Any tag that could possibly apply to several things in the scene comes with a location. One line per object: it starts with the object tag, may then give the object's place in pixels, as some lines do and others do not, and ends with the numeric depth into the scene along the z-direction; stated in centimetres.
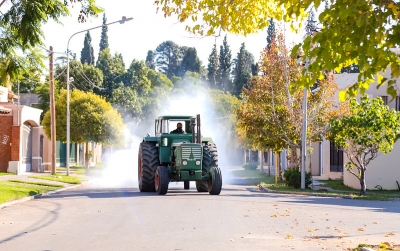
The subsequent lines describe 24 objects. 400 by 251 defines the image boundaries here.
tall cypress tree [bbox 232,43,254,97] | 11338
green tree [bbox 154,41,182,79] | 14575
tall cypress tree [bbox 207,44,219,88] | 12075
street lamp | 3510
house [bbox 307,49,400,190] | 3259
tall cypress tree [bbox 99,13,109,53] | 11144
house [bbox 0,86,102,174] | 4034
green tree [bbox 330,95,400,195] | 2769
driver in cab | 2619
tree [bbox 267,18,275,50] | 8969
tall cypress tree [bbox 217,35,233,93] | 11899
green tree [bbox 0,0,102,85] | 2077
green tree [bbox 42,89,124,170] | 5222
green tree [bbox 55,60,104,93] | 7543
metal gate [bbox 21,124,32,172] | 4350
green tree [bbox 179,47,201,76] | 13025
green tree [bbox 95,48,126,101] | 8164
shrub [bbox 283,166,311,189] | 3258
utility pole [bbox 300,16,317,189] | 3136
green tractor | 2400
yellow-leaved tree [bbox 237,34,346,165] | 3478
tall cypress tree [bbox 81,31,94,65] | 11119
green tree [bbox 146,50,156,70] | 14815
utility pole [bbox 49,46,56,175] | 3850
